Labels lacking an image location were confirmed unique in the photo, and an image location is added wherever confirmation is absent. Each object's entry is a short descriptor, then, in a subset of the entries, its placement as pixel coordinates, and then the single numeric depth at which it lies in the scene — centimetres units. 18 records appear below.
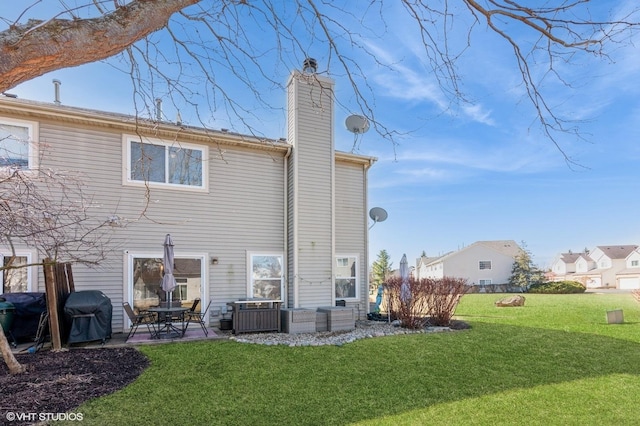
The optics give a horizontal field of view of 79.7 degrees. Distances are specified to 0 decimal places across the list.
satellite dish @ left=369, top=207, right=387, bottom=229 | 1234
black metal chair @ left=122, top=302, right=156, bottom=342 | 798
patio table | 793
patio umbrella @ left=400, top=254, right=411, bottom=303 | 998
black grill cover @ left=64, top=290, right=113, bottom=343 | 706
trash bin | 690
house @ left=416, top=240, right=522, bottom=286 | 3653
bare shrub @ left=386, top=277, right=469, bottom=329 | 998
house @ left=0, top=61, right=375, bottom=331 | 857
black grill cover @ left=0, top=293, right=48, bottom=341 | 727
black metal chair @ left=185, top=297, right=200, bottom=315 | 920
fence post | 662
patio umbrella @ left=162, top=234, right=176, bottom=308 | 822
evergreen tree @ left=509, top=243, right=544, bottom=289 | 3262
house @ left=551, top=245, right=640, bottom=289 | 4009
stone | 1650
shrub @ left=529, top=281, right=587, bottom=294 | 2745
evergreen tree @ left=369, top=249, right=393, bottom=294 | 4352
